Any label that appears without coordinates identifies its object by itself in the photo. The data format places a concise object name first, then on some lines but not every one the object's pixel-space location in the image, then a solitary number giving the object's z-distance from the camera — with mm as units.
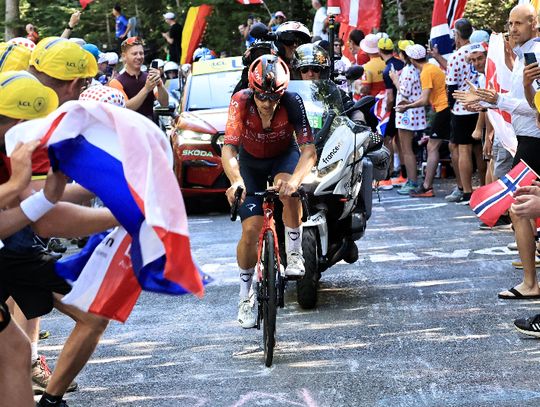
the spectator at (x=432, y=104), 17234
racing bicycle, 7812
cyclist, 8398
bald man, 9656
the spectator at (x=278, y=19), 25047
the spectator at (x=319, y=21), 24938
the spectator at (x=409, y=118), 17734
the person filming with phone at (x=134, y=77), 14348
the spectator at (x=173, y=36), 32594
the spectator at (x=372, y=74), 19547
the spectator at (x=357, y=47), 21188
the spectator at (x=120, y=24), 33844
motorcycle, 9641
